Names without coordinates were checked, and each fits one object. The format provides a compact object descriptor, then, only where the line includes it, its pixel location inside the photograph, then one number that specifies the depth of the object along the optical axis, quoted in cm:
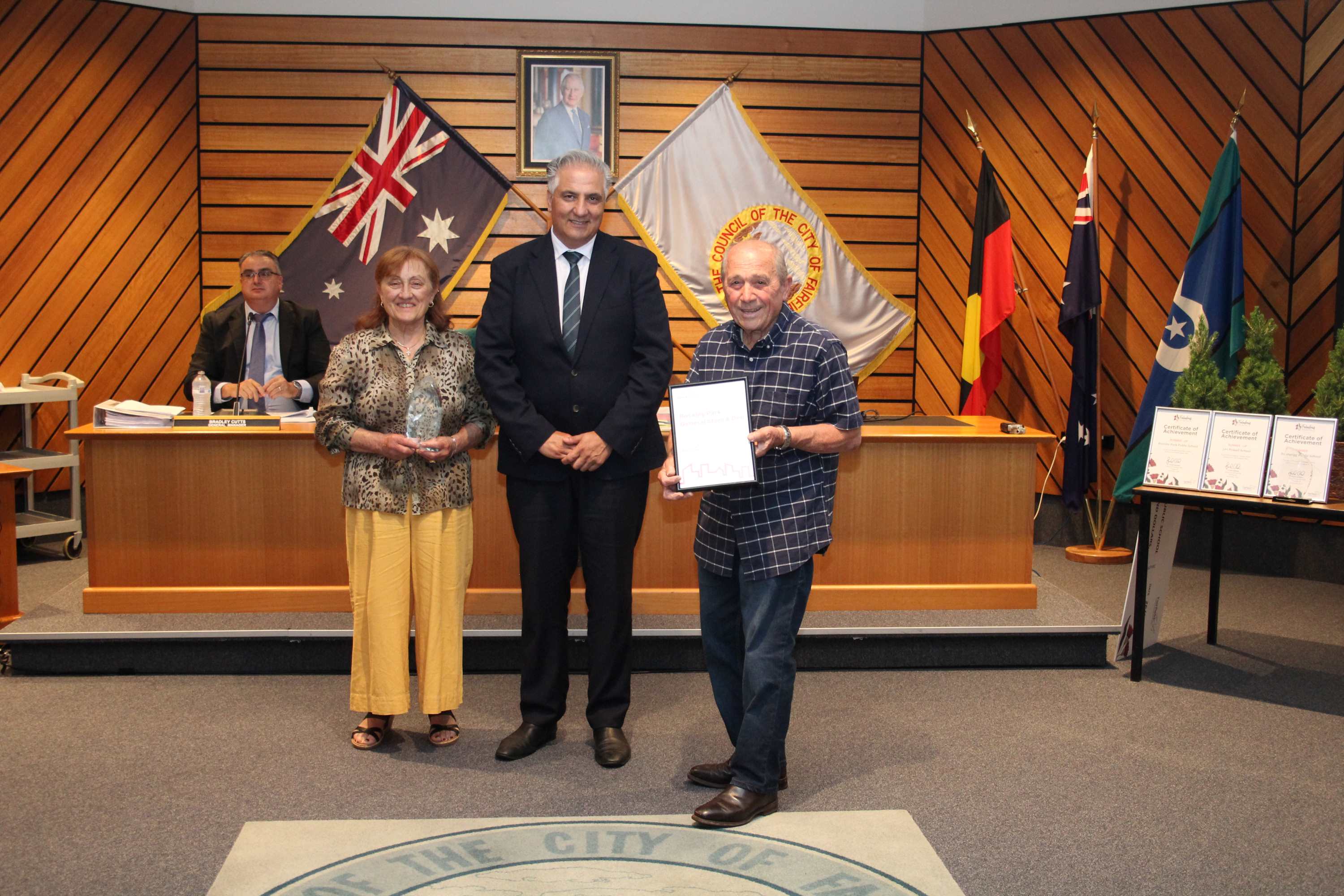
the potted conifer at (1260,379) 415
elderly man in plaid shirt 282
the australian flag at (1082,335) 604
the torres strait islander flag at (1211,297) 563
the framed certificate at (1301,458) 388
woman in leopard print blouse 333
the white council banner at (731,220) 673
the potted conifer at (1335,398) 391
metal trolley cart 578
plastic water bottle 447
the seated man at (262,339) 505
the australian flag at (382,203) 657
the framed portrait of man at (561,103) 664
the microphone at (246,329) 516
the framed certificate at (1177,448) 414
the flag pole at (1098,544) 616
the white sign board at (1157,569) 424
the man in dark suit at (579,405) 324
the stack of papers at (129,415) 423
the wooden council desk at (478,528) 427
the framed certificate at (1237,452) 401
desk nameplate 427
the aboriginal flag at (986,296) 630
